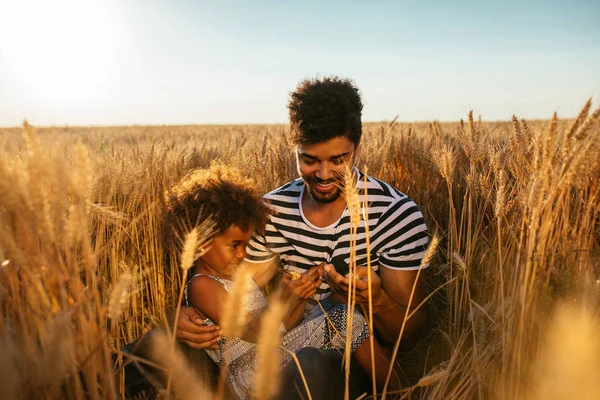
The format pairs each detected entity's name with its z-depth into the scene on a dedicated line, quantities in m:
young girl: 1.77
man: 2.03
